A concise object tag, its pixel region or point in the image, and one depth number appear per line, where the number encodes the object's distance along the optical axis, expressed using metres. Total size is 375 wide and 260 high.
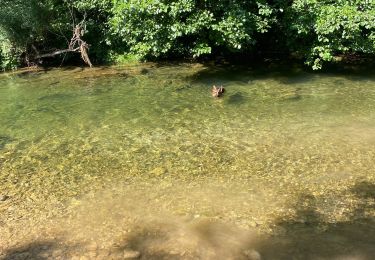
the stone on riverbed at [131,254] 6.23
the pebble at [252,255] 6.05
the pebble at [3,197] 8.06
